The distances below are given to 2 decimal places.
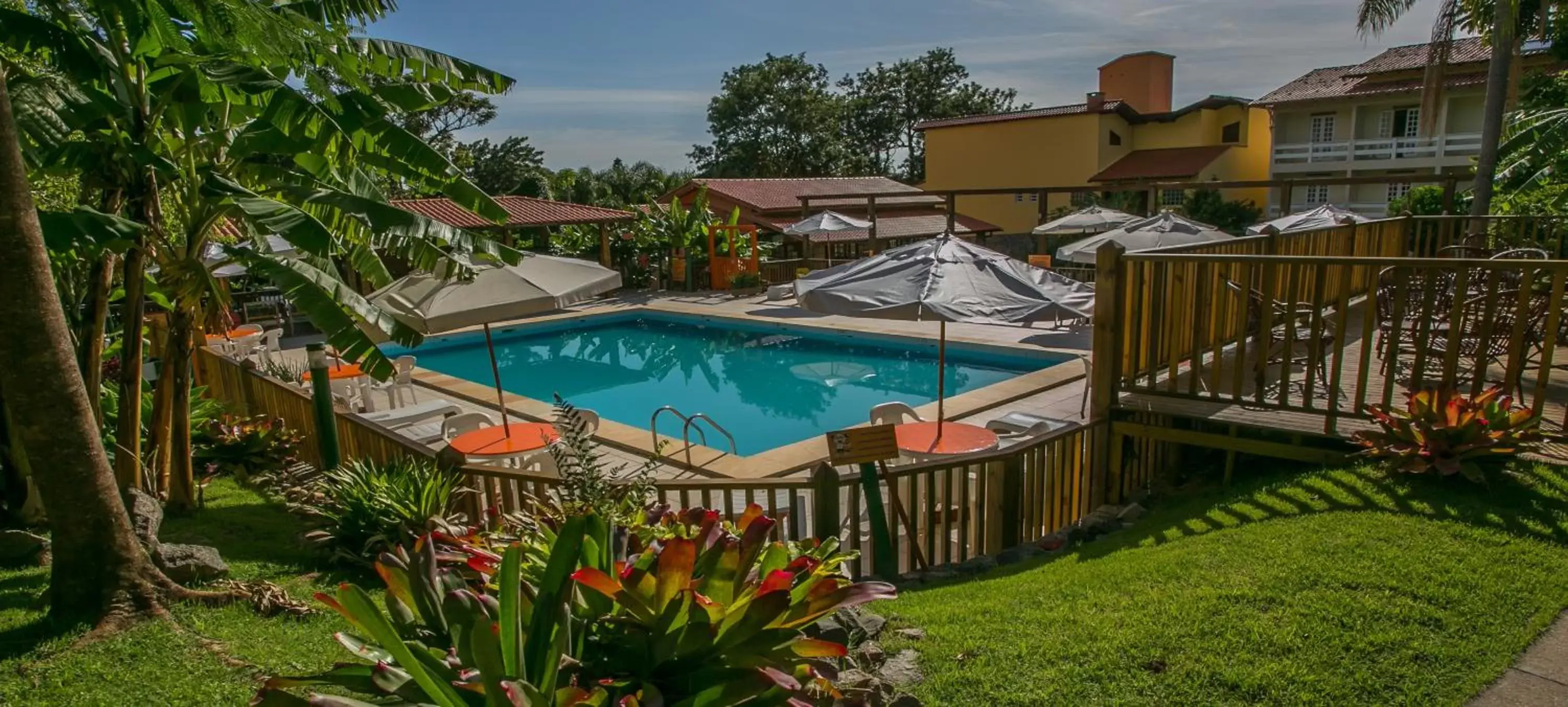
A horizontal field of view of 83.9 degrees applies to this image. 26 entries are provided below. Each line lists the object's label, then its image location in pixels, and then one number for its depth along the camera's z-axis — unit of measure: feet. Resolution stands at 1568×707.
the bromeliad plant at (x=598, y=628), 7.93
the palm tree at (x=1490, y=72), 43.96
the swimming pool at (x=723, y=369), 46.09
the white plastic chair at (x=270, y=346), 51.44
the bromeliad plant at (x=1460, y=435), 16.24
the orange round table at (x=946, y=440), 25.32
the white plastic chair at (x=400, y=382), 40.98
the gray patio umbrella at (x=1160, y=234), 46.65
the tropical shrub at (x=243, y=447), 26.81
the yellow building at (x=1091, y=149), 114.73
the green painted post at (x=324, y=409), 23.40
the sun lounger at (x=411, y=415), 32.60
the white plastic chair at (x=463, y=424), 31.17
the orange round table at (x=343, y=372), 40.01
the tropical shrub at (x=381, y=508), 17.98
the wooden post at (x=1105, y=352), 21.58
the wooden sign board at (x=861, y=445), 17.16
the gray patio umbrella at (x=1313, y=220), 47.78
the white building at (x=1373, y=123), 106.01
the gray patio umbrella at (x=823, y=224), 77.66
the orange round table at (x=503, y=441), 27.07
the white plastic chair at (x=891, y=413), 29.14
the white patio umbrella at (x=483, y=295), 24.29
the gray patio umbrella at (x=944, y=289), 23.97
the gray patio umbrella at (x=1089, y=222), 62.18
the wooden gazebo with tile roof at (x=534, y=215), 73.87
